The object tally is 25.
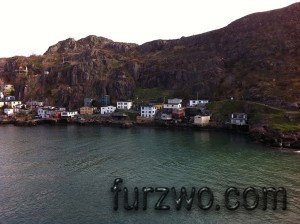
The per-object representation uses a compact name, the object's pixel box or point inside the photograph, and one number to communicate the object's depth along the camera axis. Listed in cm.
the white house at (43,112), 13475
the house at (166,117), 12002
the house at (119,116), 12779
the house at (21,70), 17575
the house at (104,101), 14350
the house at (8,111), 14024
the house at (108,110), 13575
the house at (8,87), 16732
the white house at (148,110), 12500
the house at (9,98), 15459
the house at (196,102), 12711
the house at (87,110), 13688
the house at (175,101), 12888
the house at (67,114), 13238
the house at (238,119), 10319
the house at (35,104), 14712
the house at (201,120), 11054
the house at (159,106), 12925
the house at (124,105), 13762
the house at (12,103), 14838
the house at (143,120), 12031
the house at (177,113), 11932
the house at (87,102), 14350
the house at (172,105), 12594
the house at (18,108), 14448
